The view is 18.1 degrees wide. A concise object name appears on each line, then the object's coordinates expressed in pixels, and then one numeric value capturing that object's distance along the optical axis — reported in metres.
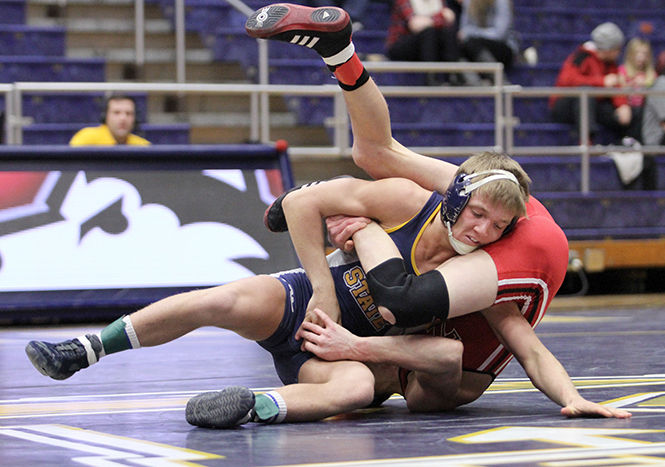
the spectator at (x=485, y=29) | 16.53
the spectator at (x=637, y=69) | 16.55
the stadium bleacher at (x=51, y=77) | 14.77
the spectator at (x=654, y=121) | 16.18
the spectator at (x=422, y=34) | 15.90
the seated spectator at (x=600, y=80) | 16.08
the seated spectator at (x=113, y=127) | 12.52
